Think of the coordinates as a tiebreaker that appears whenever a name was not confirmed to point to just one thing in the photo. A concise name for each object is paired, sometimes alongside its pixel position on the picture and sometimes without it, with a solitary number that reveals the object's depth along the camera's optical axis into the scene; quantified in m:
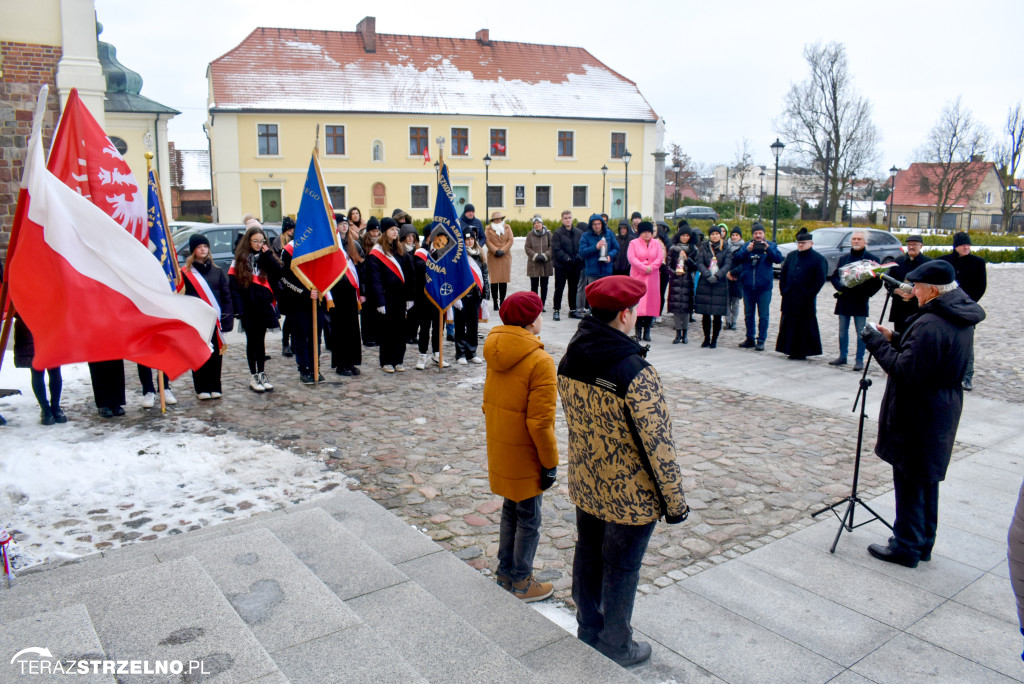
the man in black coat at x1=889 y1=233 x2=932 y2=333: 8.88
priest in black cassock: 10.64
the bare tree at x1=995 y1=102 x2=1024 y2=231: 50.47
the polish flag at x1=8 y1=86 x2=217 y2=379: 4.34
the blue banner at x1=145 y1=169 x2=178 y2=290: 7.45
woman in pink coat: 12.09
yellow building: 41.78
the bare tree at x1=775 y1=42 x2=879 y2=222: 53.53
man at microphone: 4.32
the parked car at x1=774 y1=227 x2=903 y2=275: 19.83
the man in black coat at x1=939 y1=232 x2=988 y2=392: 9.52
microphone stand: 4.77
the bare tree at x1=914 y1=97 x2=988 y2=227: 51.56
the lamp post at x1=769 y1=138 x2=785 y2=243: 28.86
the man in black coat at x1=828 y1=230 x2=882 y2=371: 9.90
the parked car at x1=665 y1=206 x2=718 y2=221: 50.47
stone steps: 3.03
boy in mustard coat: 3.92
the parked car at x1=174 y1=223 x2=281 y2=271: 15.20
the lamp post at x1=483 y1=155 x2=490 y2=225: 41.57
